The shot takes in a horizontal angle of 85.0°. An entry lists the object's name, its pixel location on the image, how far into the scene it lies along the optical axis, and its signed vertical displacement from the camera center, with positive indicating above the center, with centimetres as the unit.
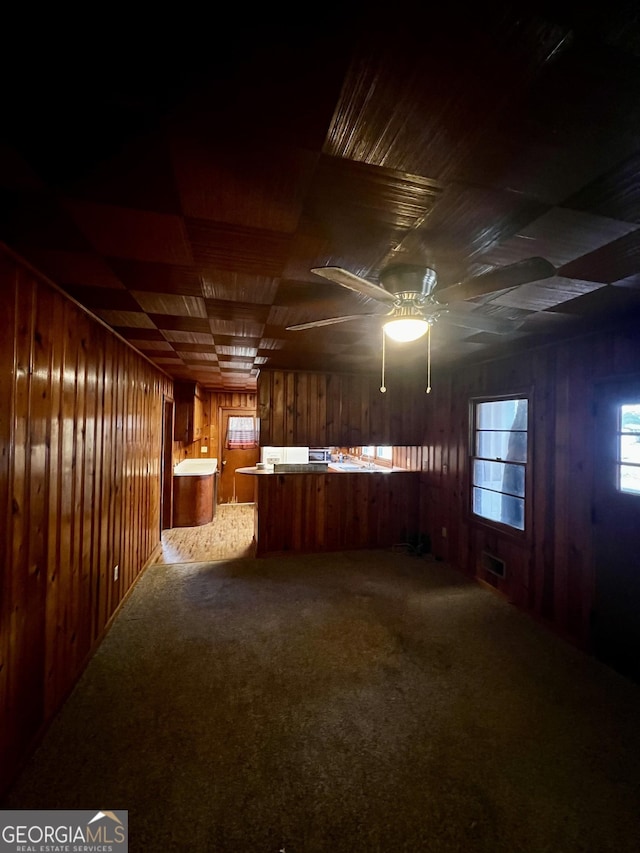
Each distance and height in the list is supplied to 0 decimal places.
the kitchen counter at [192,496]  550 -114
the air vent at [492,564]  342 -135
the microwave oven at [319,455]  674 -54
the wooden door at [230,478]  733 -111
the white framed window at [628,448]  236 -10
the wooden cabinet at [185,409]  577 +25
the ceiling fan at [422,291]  135 +62
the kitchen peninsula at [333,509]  439 -106
